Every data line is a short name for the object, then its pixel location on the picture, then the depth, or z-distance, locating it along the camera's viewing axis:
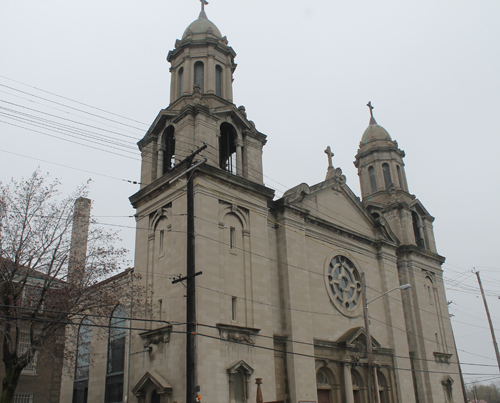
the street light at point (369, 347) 22.27
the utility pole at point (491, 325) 37.37
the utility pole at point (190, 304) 16.20
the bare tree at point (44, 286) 19.17
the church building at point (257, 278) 23.17
